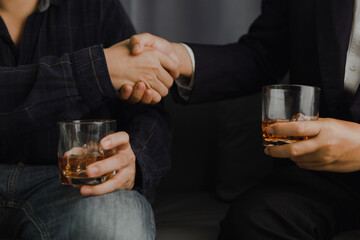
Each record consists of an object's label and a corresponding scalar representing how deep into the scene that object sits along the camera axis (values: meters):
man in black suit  1.00
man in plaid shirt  0.98
